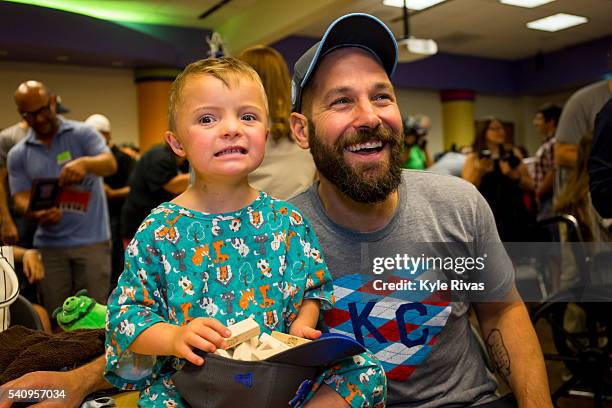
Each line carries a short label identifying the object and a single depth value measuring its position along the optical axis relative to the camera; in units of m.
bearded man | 0.94
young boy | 0.73
